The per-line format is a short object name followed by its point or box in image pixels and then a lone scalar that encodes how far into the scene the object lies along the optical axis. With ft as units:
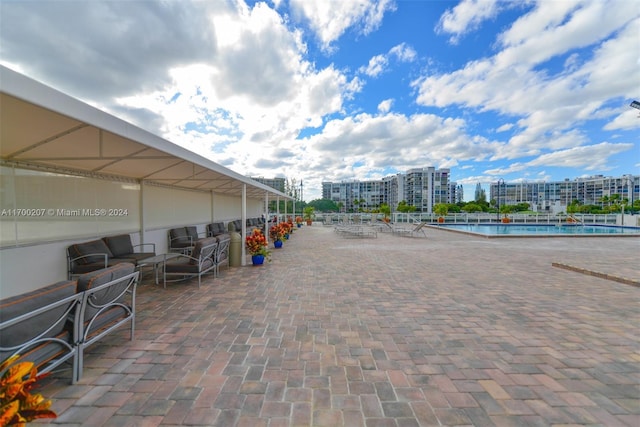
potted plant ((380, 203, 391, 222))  67.26
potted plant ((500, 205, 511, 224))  62.49
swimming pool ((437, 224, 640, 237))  53.20
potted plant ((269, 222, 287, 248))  29.14
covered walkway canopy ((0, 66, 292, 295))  7.09
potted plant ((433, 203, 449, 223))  64.10
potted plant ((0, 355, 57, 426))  3.20
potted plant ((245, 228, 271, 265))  19.48
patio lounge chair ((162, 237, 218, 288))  13.83
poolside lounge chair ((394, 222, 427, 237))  41.35
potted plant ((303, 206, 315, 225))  71.32
